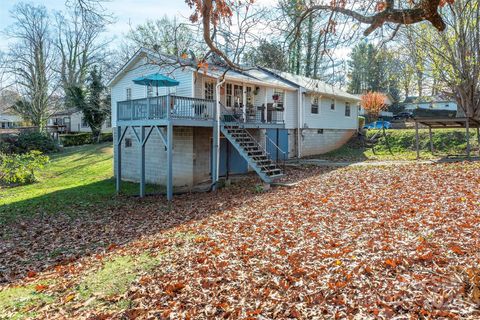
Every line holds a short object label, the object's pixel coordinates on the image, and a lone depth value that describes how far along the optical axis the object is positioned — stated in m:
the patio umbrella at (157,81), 13.77
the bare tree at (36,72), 34.12
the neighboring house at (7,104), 46.53
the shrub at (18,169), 19.34
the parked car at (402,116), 40.17
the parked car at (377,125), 31.79
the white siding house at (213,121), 14.30
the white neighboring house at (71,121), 43.29
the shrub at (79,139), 35.09
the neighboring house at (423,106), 47.74
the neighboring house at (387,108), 45.66
